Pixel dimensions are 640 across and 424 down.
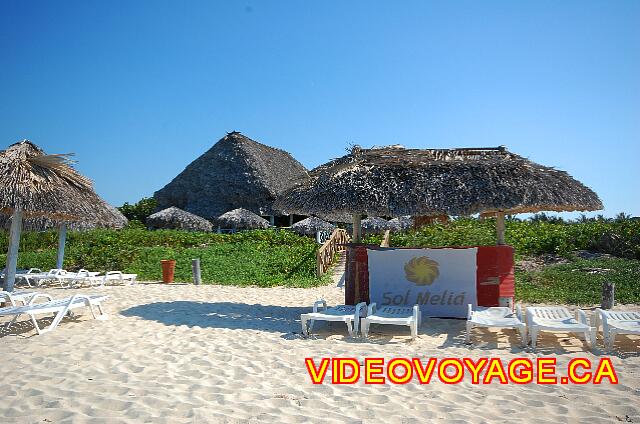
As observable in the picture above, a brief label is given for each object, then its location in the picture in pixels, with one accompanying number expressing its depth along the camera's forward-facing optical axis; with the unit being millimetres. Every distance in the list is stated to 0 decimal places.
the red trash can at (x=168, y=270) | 11281
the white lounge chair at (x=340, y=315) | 5902
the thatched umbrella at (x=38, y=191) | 7930
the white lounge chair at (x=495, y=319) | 5281
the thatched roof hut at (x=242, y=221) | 23531
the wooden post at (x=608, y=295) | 7664
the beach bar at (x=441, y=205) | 6754
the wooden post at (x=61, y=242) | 11880
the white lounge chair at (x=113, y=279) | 10469
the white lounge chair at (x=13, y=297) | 6684
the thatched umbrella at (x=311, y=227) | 19953
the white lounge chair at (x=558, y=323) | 5059
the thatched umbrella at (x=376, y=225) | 19438
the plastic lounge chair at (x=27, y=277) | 10527
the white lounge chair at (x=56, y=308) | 5746
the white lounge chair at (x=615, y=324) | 5012
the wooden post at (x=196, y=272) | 11102
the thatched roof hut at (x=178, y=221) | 23547
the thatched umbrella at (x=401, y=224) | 19281
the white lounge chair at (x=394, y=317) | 5692
